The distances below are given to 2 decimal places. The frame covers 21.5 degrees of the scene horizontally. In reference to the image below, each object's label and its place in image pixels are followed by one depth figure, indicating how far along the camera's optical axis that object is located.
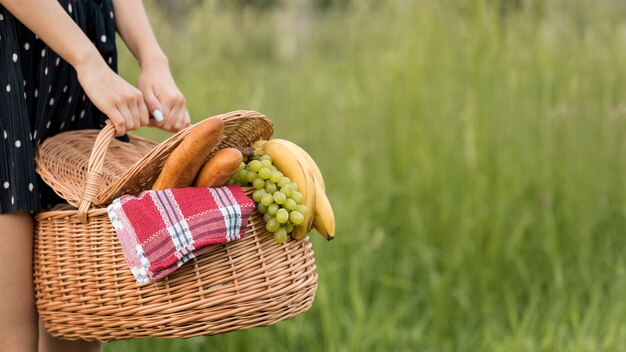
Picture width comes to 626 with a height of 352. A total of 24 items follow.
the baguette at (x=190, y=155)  2.21
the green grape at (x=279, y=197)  2.28
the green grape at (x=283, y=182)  2.30
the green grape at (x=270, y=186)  2.30
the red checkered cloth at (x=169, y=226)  2.21
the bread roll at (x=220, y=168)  2.24
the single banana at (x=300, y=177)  2.33
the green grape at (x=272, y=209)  2.28
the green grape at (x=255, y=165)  2.31
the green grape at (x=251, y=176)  2.31
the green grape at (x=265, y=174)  2.30
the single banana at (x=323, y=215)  2.37
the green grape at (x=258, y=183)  2.30
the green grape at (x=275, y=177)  2.30
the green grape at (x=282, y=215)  2.27
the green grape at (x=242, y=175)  2.32
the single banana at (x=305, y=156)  2.36
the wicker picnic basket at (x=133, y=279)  2.24
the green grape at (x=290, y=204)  2.28
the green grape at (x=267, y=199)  2.28
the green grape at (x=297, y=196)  2.30
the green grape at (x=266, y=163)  2.32
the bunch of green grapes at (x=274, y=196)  2.28
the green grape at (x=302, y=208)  2.30
